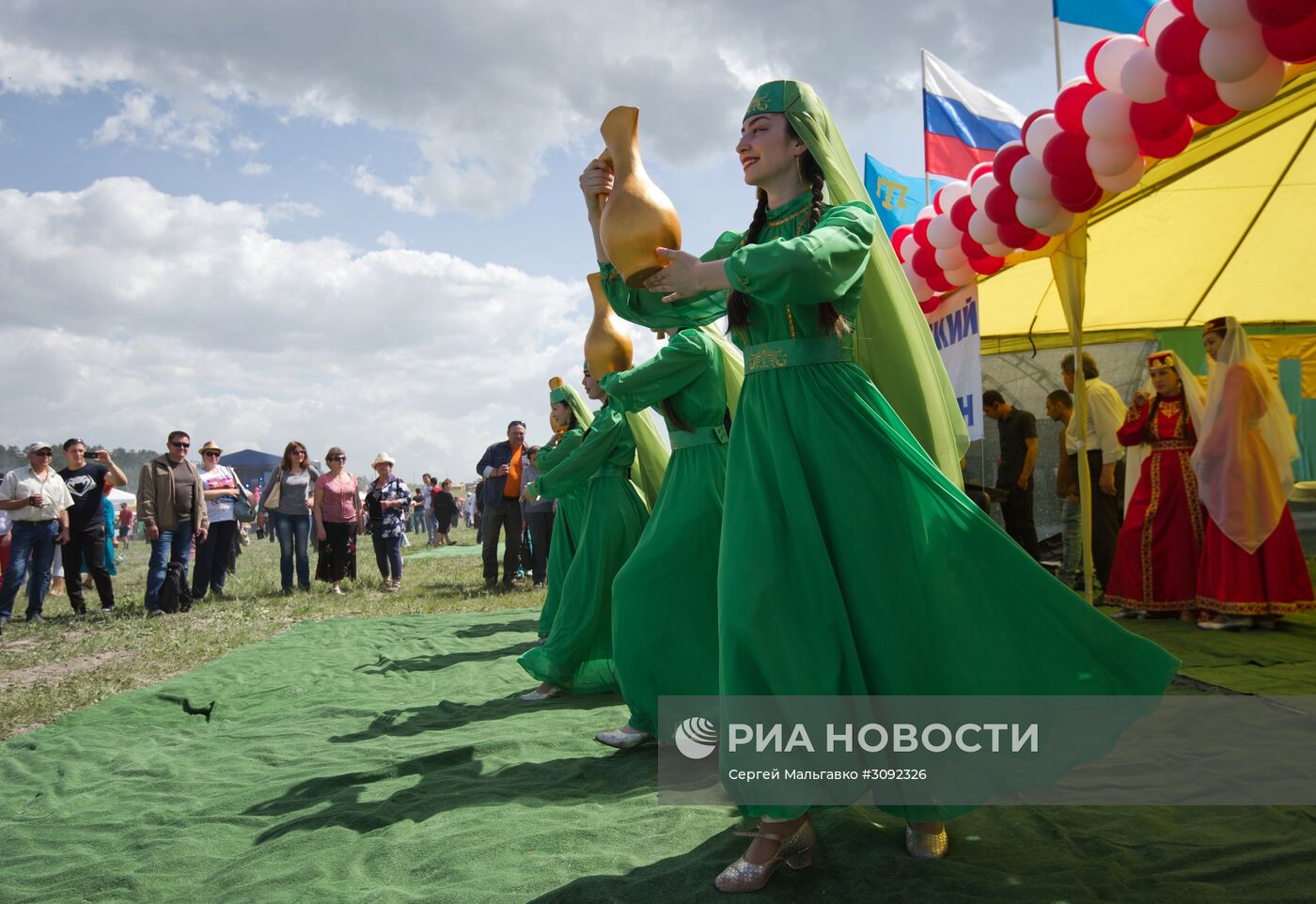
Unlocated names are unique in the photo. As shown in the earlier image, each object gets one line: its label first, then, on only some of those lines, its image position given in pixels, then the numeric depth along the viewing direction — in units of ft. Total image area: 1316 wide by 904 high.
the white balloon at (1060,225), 18.08
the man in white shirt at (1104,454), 26.04
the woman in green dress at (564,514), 18.07
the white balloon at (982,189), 19.17
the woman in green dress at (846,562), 6.91
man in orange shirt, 33.96
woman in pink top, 34.71
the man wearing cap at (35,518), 27.40
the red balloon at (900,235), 23.86
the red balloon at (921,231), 22.61
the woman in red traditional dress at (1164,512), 21.33
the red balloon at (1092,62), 16.37
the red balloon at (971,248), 20.29
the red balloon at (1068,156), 16.84
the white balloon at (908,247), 23.02
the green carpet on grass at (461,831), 7.18
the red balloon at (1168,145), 15.71
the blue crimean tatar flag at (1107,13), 20.35
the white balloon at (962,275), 21.43
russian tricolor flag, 30.17
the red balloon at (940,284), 22.17
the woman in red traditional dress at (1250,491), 19.51
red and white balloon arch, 13.06
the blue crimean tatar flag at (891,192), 29.55
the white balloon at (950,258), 21.12
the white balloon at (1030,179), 17.60
